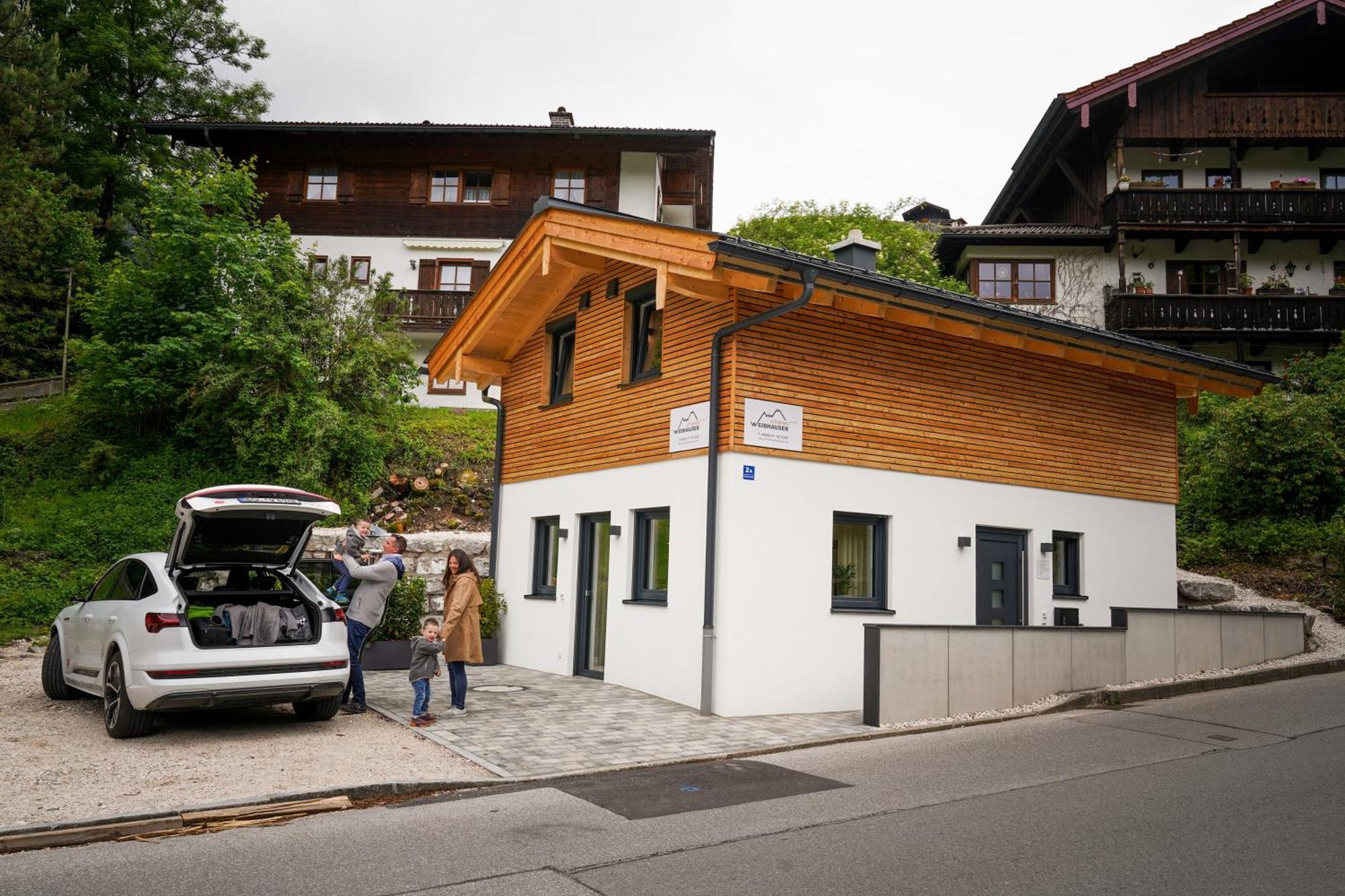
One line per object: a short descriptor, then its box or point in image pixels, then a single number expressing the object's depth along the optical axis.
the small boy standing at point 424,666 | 9.38
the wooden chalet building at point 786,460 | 10.95
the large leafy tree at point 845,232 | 38.31
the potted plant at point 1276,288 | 29.02
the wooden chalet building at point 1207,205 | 28.75
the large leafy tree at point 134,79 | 33.50
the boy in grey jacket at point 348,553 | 10.14
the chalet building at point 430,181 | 31.14
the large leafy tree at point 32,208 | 21.80
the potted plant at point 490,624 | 14.81
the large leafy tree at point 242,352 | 19.89
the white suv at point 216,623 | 8.30
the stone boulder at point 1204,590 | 16.33
